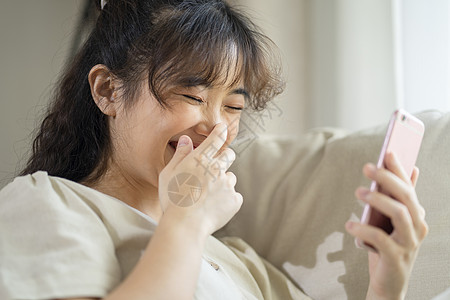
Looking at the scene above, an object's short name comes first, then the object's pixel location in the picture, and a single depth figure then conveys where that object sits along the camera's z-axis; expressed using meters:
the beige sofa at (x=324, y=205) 0.90
